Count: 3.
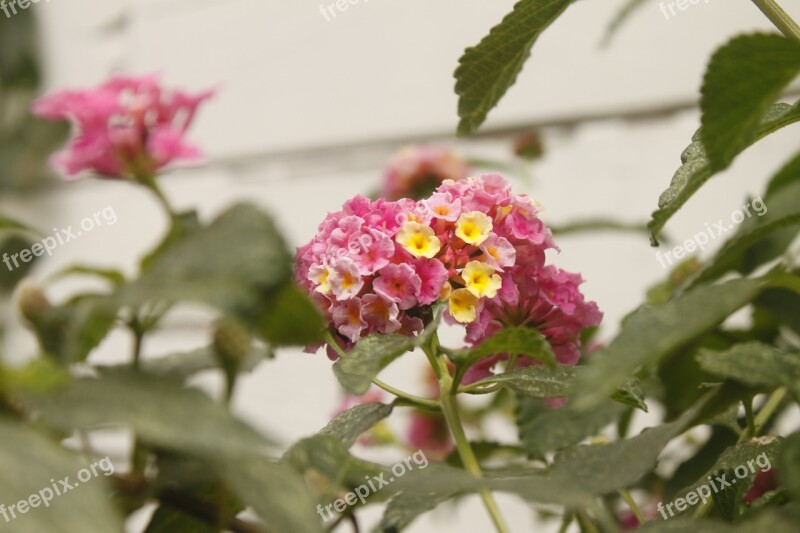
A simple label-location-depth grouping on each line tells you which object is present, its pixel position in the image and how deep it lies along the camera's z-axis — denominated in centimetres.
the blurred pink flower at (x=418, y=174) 56
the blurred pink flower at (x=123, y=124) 41
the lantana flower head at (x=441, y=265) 36
